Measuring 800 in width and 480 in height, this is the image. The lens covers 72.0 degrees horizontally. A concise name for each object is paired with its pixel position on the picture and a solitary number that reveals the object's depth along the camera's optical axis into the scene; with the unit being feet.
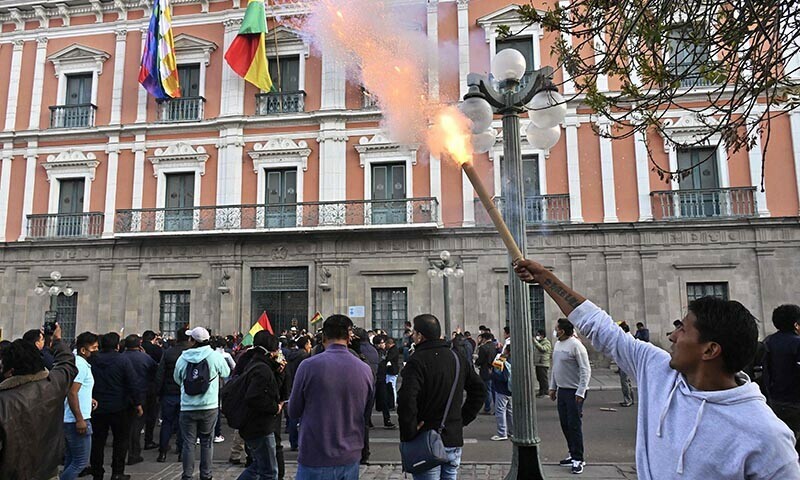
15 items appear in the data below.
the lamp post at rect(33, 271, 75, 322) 61.26
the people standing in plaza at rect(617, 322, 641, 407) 38.29
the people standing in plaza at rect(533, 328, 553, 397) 40.34
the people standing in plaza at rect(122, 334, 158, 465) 24.86
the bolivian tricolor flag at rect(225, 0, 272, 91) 60.34
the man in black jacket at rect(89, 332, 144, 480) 22.00
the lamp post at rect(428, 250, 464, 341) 47.48
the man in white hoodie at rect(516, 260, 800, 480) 5.98
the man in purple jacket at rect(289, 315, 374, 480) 13.60
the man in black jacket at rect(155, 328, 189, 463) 26.68
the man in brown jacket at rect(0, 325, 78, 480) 12.10
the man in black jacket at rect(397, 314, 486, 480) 14.49
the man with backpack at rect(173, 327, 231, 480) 20.90
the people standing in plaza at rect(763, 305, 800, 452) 17.63
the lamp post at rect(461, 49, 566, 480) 18.16
